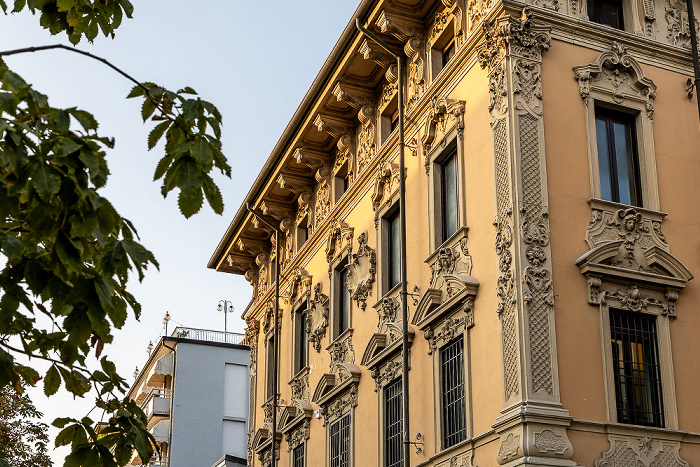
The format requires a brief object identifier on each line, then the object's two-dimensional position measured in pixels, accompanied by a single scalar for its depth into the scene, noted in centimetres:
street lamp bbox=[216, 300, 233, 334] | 6838
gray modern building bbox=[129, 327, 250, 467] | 5416
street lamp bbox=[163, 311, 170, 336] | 6420
